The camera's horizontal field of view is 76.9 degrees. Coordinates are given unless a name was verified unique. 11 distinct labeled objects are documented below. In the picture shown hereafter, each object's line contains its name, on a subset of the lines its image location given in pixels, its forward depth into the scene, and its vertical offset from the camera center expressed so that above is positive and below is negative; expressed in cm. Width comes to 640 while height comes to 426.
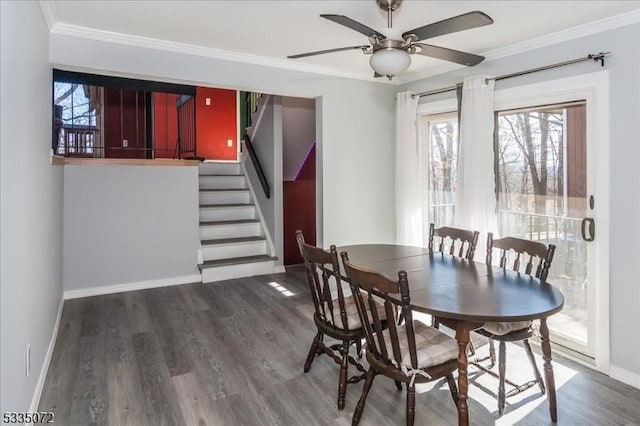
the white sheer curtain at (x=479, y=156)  345 +44
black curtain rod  273 +104
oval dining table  183 -45
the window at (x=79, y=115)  607 +150
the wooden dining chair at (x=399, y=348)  185 -72
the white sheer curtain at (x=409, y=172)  427 +37
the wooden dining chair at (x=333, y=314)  230 -67
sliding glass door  300 +8
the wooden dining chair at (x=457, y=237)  292 -24
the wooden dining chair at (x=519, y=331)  226 -71
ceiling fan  199 +90
